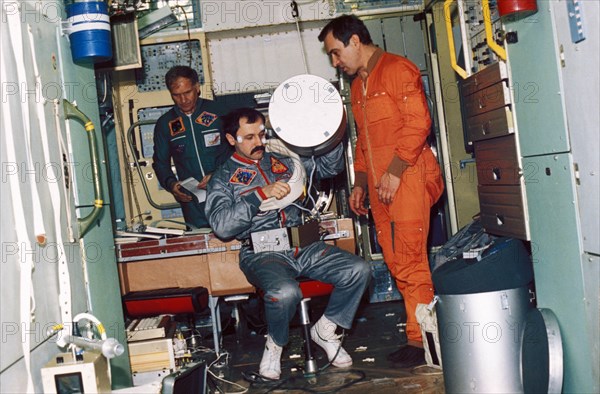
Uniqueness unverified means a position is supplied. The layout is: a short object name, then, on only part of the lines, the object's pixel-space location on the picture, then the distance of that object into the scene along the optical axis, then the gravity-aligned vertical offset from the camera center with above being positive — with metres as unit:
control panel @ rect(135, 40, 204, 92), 5.97 +1.18
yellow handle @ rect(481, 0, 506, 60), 3.16 +0.57
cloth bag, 3.81 -0.83
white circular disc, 4.05 +0.42
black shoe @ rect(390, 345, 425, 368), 4.06 -1.00
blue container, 3.22 +0.81
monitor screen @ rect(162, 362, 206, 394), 2.36 -0.61
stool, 4.06 -0.65
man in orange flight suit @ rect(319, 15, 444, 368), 4.07 +0.13
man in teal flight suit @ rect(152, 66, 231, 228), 5.45 +0.46
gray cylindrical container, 3.13 -0.73
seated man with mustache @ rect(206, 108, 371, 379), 4.03 -0.33
